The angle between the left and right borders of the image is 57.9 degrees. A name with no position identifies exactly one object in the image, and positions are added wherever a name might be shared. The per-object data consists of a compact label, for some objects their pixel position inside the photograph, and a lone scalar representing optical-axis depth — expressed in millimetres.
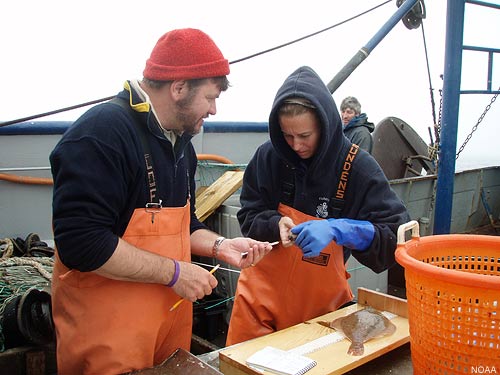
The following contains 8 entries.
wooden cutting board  1290
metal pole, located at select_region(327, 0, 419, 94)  4734
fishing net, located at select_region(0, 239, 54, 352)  2488
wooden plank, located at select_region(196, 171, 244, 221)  3621
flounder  1441
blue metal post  4117
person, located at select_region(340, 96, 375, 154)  4266
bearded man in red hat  1294
